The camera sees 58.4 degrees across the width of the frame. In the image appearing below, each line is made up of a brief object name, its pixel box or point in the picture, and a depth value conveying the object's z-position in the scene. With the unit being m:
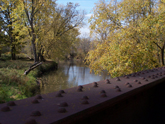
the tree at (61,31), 21.22
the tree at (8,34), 23.61
